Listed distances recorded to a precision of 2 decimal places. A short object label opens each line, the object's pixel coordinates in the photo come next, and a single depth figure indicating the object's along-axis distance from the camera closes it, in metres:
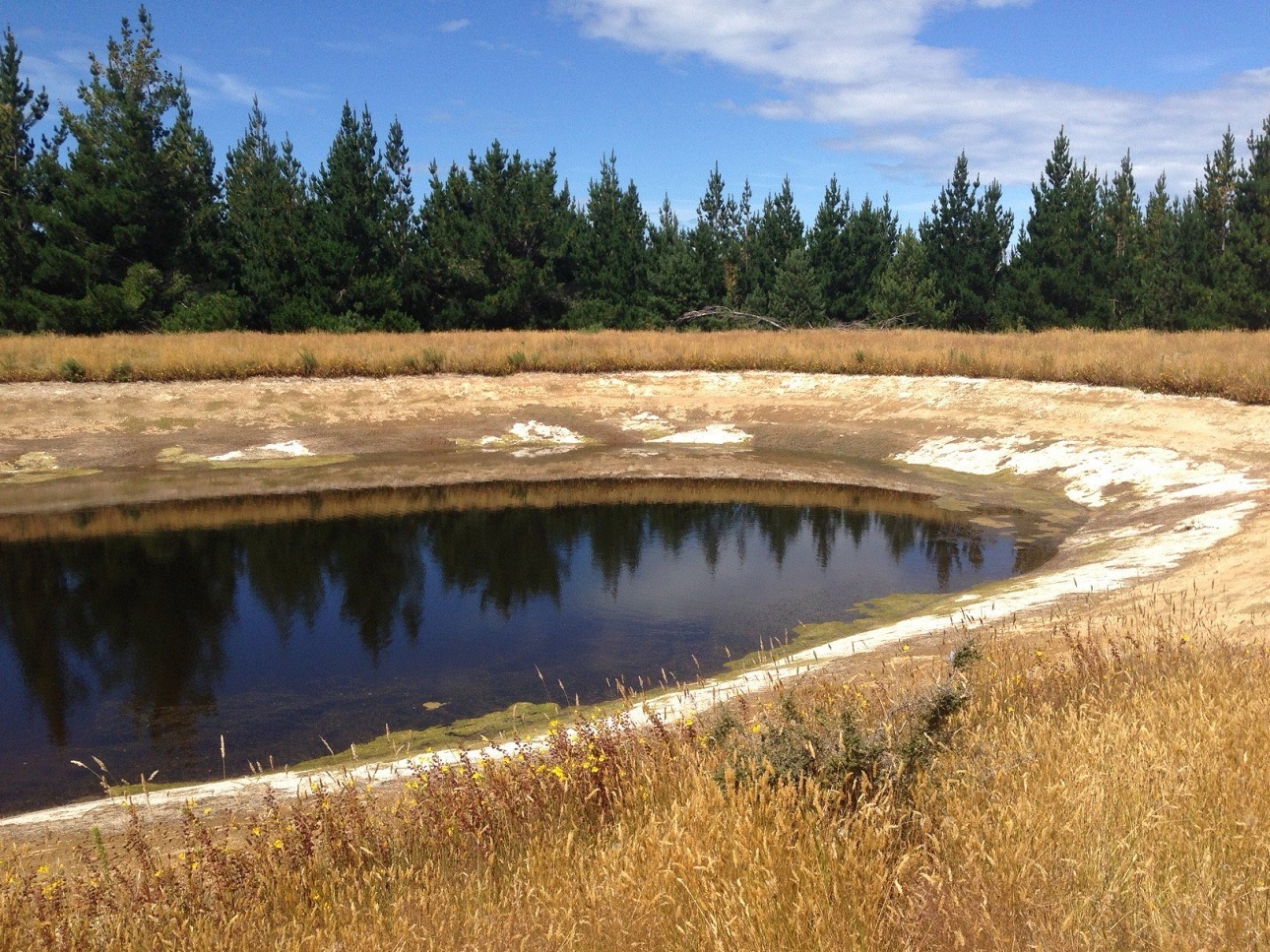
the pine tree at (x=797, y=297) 49.03
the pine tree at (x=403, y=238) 47.78
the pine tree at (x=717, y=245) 56.19
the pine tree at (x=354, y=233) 44.34
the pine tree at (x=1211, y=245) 43.66
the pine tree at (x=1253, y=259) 43.09
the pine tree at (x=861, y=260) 52.78
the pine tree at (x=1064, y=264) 47.35
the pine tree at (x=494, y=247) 48.88
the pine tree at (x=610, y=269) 51.47
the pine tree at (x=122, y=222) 42.06
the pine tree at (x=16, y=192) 43.25
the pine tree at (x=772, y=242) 54.62
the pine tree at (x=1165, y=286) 44.69
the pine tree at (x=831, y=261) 52.50
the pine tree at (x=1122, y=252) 47.06
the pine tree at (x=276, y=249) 43.84
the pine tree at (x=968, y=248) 51.00
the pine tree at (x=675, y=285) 52.69
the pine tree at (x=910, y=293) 47.88
